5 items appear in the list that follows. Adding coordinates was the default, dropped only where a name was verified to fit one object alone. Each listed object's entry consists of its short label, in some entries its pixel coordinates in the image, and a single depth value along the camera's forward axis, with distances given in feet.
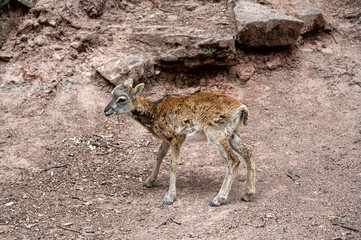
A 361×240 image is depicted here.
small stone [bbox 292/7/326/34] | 45.47
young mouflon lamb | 26.84
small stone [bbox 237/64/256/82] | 42.33
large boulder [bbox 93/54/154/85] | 38.65
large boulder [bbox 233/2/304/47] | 41.19
